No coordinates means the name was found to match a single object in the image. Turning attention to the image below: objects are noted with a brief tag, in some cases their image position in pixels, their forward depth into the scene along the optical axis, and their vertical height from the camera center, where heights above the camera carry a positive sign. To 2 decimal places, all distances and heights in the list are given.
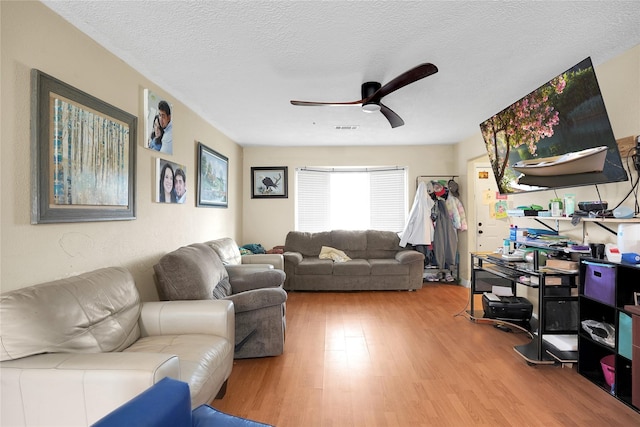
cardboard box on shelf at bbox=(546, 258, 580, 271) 2.47 -0.43
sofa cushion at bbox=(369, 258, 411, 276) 4.72 -0.91
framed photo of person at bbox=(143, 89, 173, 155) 2.59 +0.79
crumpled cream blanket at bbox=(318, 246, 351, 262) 5.04 -0.74
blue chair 0.92 -0.66
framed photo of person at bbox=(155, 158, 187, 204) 2.79 +0.27
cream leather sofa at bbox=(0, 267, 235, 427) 1.21 -0.68
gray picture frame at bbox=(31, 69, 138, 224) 1.63 +0.33
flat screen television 2.06 +0.62
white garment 5.05 -0.19
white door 5.07 -0.24
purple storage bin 2.04 -0.49
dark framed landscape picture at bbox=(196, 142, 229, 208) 3.70 +0.43
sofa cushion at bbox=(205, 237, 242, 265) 3.46 -0.49
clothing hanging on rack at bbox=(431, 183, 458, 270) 5.07 -0.43
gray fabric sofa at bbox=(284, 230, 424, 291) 4.74 -0.99
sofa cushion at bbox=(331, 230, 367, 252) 5.26 -0.52
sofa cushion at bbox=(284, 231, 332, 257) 5.27 -0.56
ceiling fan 2.05 +0.96
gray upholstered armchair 2.33 -0.71
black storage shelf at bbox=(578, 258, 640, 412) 1.96 -0.84
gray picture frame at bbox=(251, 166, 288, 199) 5.59 +0.53
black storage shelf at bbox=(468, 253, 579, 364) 2.44 -0.85
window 5.64 +0.23
